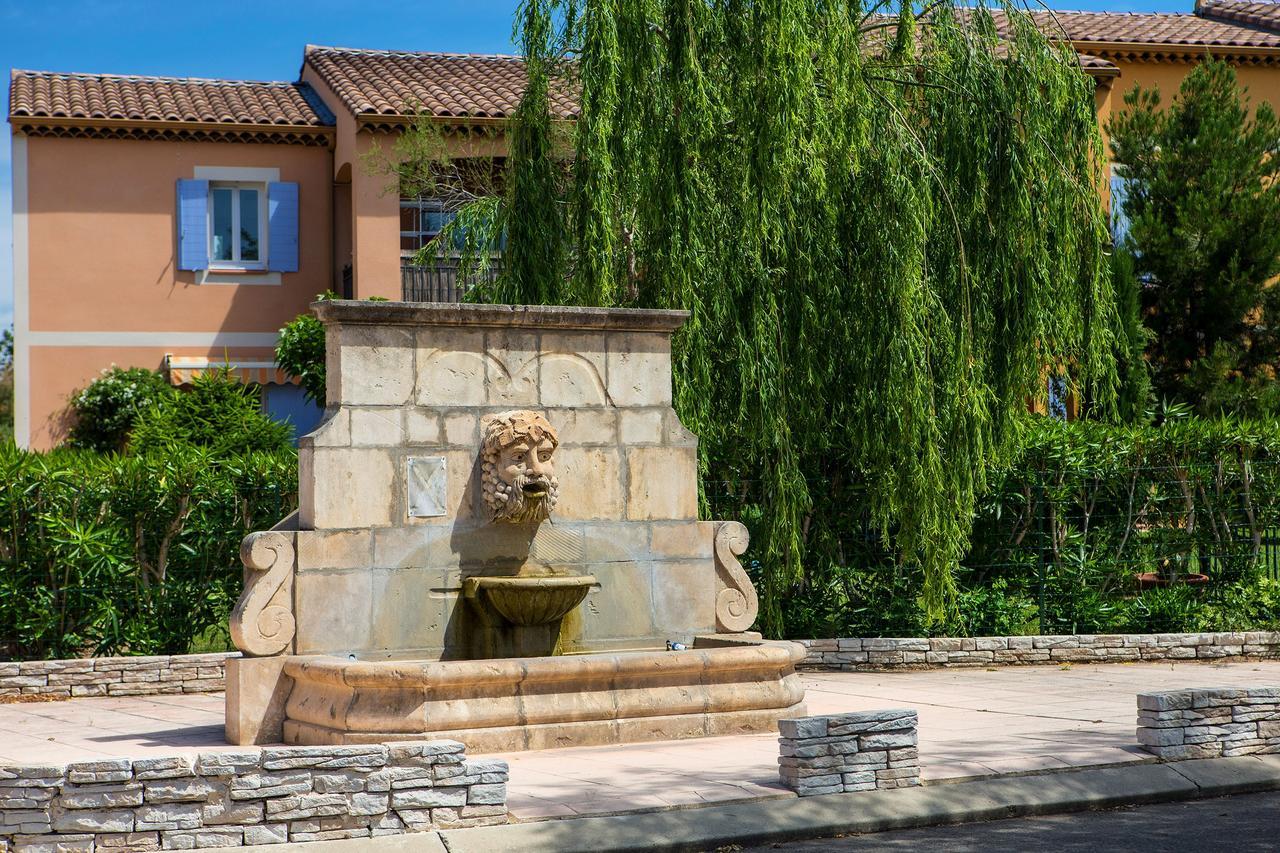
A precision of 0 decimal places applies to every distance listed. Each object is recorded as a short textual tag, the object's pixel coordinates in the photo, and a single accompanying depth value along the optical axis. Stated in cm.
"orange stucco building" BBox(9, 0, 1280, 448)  2395
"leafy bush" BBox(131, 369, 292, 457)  2039
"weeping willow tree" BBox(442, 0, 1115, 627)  1267
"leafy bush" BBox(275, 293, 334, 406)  2239
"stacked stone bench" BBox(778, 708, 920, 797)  721
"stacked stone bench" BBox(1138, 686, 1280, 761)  822
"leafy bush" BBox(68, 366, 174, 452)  2300
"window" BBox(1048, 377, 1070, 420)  1544
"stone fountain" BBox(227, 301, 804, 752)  881
